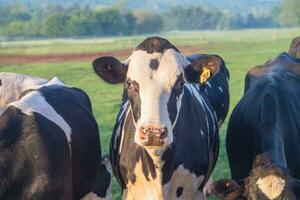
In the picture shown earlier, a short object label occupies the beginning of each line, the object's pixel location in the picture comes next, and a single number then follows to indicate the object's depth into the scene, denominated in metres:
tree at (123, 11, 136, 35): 89.50
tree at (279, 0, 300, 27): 106.69
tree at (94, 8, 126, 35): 84.75
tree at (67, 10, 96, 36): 81.00
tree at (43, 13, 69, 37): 82.09
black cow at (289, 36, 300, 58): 11.97
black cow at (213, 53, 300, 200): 5.69
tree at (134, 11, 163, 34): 92.06
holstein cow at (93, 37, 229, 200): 6.00
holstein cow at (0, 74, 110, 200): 5.88
